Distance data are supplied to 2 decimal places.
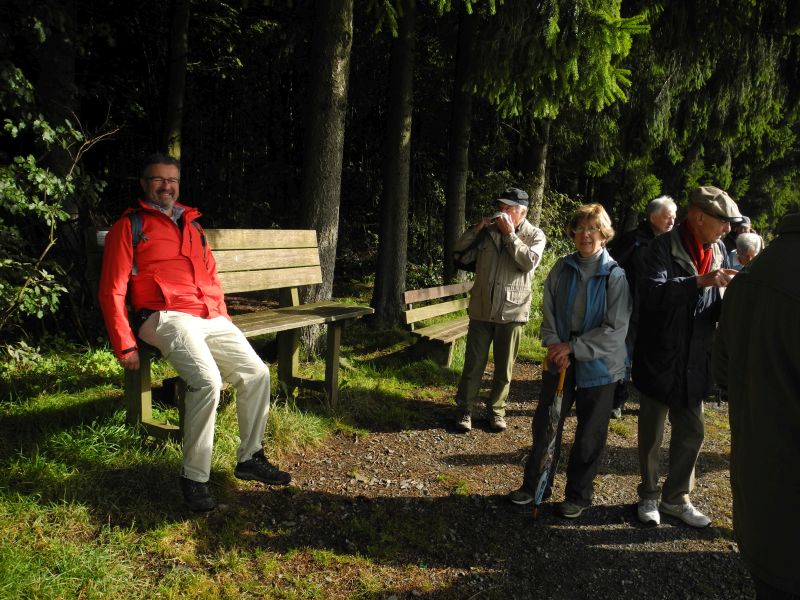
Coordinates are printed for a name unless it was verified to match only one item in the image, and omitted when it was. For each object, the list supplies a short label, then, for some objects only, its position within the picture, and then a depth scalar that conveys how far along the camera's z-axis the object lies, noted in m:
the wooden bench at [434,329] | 6.31
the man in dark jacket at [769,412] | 1.57
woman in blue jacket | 3.47
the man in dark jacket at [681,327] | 3.29
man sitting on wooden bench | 3.26
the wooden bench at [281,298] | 3.77
